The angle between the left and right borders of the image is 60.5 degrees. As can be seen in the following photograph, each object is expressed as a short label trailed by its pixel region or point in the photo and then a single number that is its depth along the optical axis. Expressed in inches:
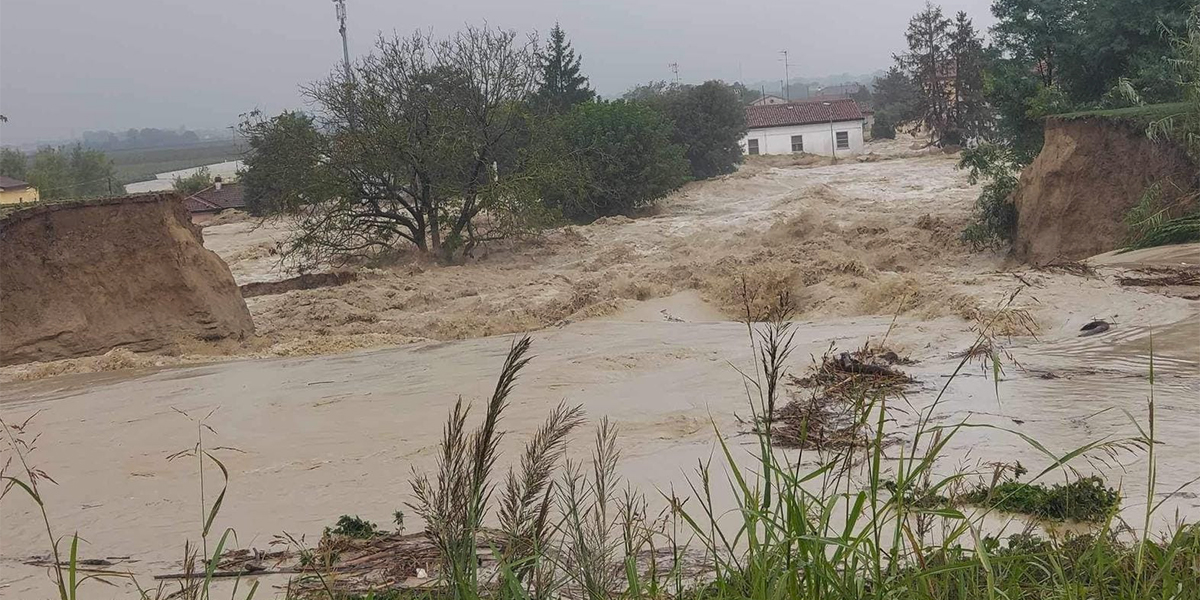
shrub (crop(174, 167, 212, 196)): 2285.9
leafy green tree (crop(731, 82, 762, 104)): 3645.4
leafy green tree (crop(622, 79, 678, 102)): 2874.3
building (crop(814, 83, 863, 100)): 5546.3
